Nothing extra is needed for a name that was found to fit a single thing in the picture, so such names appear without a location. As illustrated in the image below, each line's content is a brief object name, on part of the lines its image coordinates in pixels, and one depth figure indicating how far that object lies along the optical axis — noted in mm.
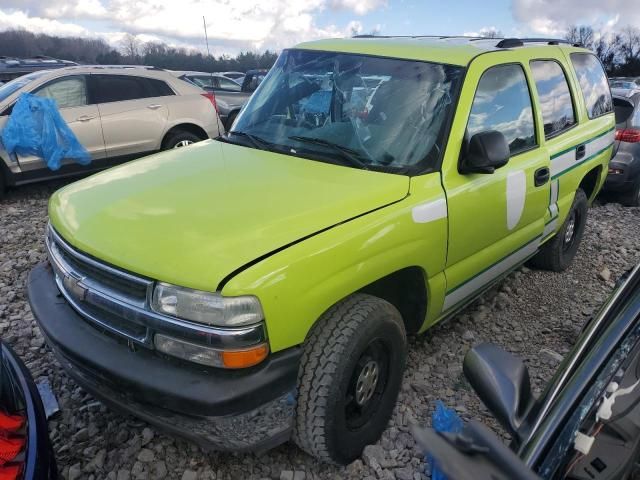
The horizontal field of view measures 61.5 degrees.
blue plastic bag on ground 2568
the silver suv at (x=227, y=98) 9198
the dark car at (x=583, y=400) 1265
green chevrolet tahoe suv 1965
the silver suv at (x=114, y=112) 6553
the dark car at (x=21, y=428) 1793
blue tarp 6294
